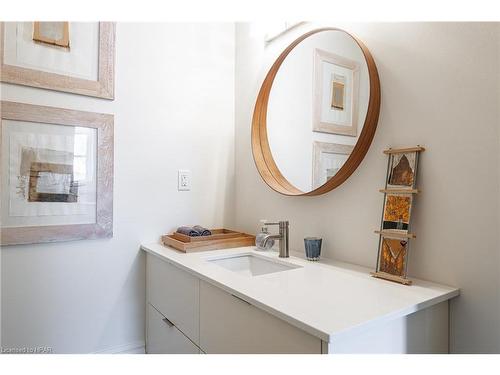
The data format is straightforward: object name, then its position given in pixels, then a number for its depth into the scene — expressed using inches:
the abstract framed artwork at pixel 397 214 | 40.6
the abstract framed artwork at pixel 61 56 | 53.7
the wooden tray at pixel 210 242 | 58.8
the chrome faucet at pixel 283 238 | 55.0
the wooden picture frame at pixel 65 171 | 52.7
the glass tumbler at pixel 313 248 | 51.9
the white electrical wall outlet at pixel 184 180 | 68.9
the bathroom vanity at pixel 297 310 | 30.2
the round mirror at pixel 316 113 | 47.5
